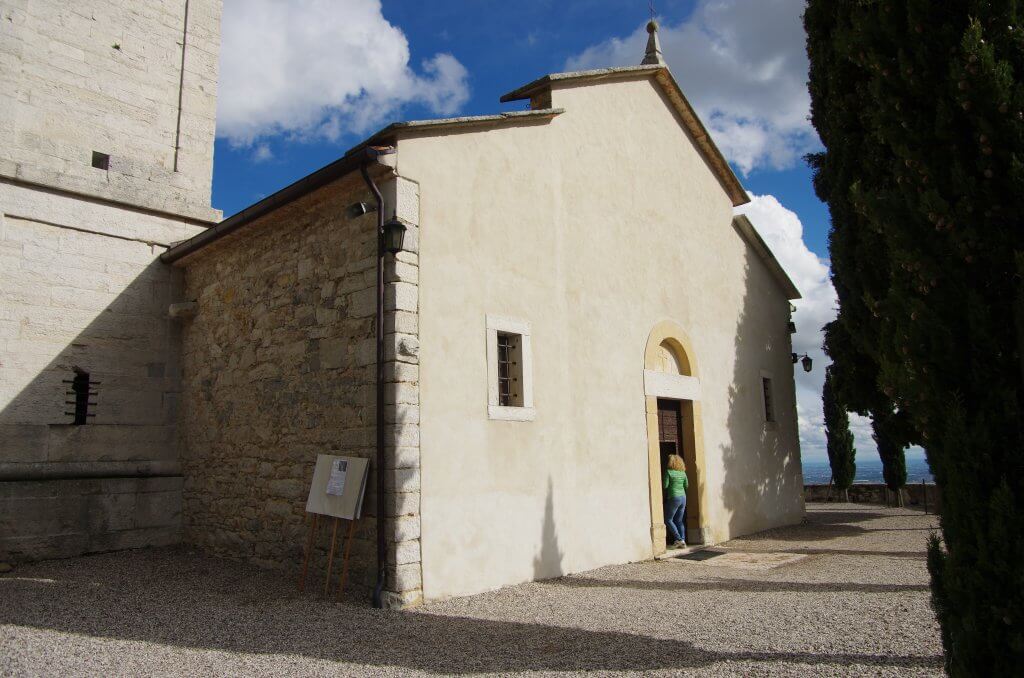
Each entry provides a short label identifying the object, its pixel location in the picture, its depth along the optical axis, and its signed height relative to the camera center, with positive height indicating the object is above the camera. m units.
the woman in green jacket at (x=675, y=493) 9.12 -0.39
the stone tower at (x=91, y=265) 8.42 +2.60
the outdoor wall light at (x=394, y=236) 6.17 +1.96
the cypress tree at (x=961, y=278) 3.34 +0.89
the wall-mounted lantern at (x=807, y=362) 13.00 +1.75
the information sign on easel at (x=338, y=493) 6.15 -0.21
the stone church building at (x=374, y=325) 6.62 +1.60
